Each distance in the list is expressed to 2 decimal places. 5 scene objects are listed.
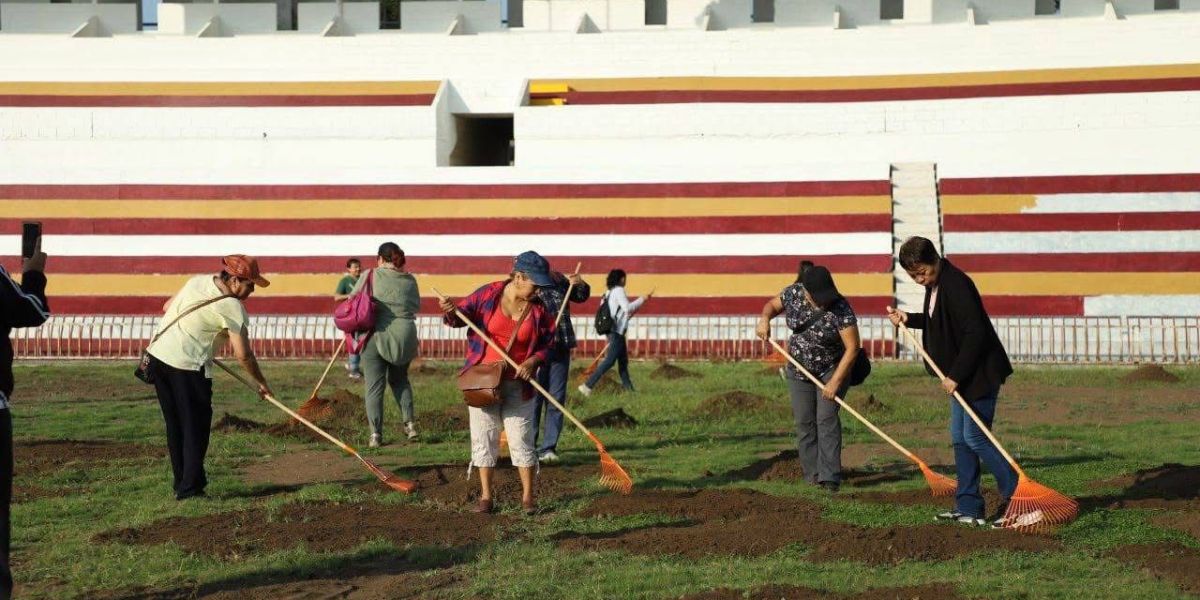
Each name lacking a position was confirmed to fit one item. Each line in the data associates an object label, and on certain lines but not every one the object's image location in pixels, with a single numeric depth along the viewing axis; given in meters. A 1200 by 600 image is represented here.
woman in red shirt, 10.38
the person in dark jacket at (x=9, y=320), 7.36
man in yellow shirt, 11.14
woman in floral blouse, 11.24
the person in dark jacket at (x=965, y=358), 9.73
